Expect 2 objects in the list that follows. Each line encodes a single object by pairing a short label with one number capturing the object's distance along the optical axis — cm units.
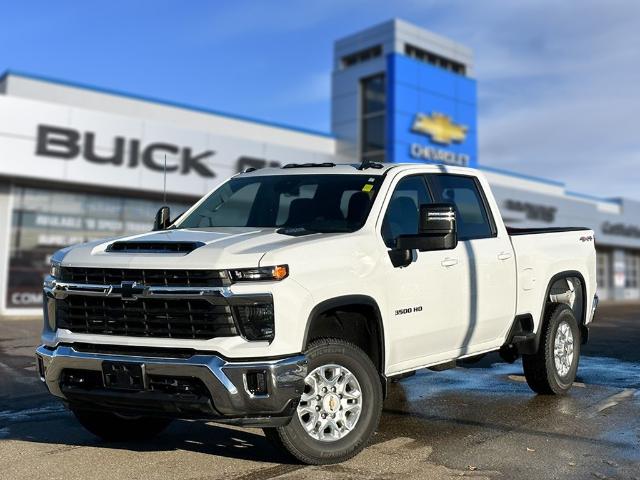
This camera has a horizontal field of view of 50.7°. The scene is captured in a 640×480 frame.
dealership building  1923
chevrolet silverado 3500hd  397
